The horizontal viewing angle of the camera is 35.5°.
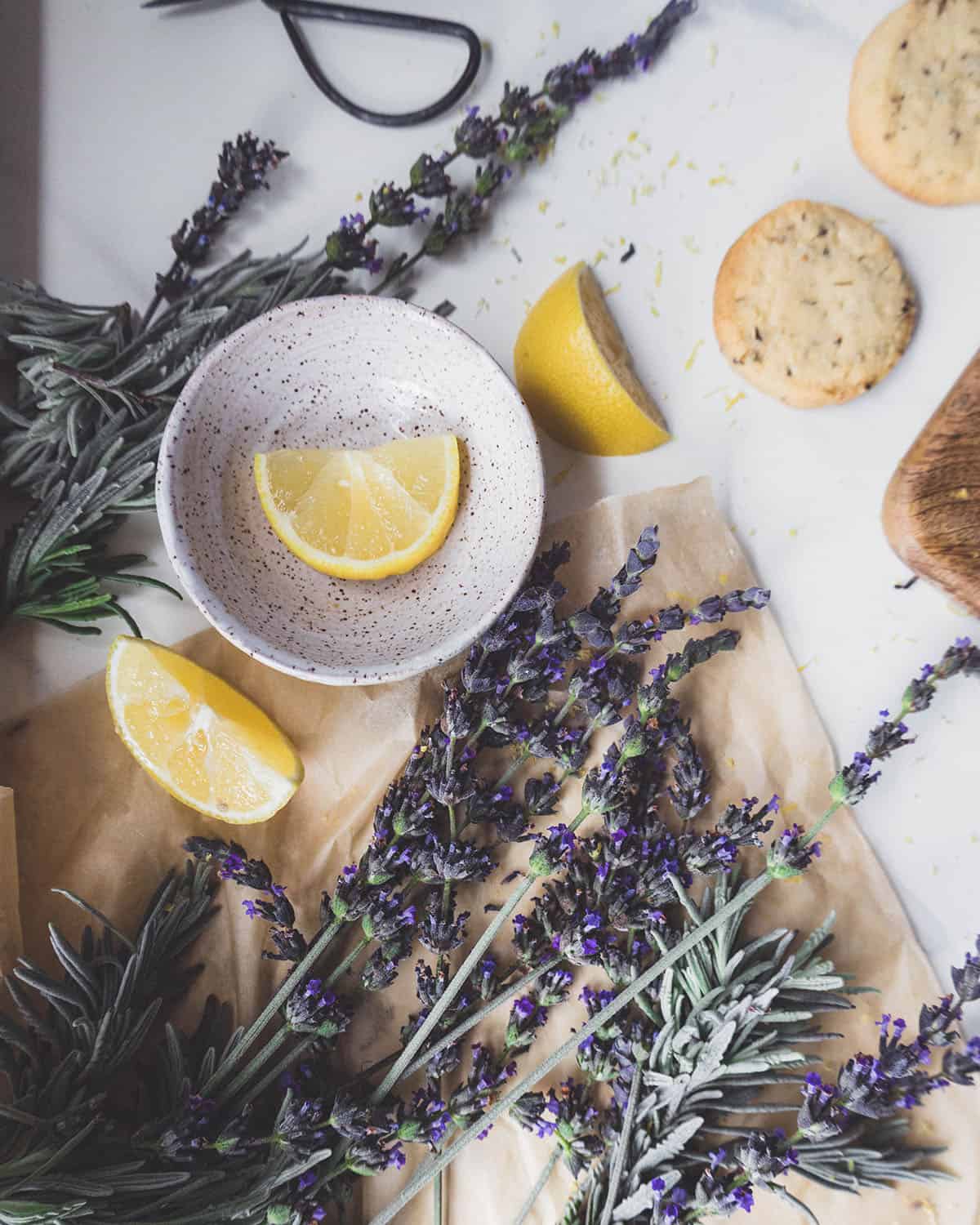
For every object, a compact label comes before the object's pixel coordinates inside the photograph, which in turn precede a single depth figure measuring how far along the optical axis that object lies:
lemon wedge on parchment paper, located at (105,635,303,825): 0.43
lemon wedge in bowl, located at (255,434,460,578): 0.44
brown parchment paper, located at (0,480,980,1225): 0.43
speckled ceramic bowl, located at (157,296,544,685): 0.42
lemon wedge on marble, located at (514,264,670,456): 0.44
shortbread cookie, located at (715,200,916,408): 0.46
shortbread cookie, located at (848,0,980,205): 0.46
